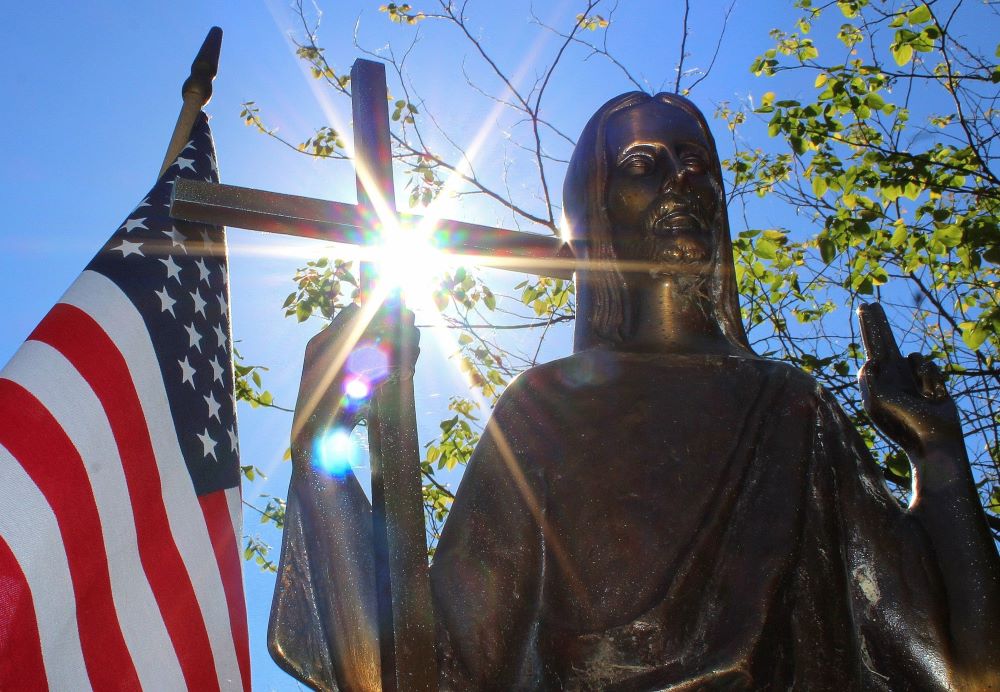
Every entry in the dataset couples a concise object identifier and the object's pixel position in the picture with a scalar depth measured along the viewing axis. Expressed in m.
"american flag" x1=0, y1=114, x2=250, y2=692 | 2.78
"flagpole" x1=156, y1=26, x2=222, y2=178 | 4.18
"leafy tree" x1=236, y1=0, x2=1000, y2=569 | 6.83
